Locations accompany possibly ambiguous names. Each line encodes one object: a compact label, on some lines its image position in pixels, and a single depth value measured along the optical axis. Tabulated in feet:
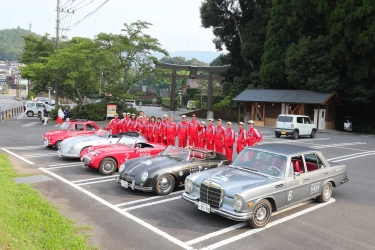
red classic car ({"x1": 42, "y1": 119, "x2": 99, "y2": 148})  50.08
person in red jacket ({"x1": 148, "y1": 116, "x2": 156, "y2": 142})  49.19
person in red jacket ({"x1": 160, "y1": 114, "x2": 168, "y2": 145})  47.83
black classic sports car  27.61
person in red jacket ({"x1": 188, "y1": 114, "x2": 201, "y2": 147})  46.02
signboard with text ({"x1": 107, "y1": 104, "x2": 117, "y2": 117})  103.14
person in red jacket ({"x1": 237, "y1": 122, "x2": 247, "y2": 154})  39.52
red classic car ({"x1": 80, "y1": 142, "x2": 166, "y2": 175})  34.63
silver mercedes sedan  21.26
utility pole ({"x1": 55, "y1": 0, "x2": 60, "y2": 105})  98.71
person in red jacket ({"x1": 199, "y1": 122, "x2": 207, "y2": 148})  44.21
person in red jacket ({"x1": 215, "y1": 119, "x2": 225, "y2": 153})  41.93
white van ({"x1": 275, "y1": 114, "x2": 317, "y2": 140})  77.46
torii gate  96.12
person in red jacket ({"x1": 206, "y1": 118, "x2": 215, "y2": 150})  43.03
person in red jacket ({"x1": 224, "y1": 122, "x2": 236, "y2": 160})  40.74
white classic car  41.11
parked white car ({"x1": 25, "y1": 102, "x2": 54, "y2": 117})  113.80
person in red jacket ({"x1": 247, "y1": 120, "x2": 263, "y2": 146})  39.19
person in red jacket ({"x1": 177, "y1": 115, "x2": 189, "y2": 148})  46.60
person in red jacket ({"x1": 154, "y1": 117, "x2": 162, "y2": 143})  48.47
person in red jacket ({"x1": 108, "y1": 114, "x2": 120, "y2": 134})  54.75
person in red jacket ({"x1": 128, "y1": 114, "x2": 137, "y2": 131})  52.18
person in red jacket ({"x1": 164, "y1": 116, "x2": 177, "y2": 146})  47.29
